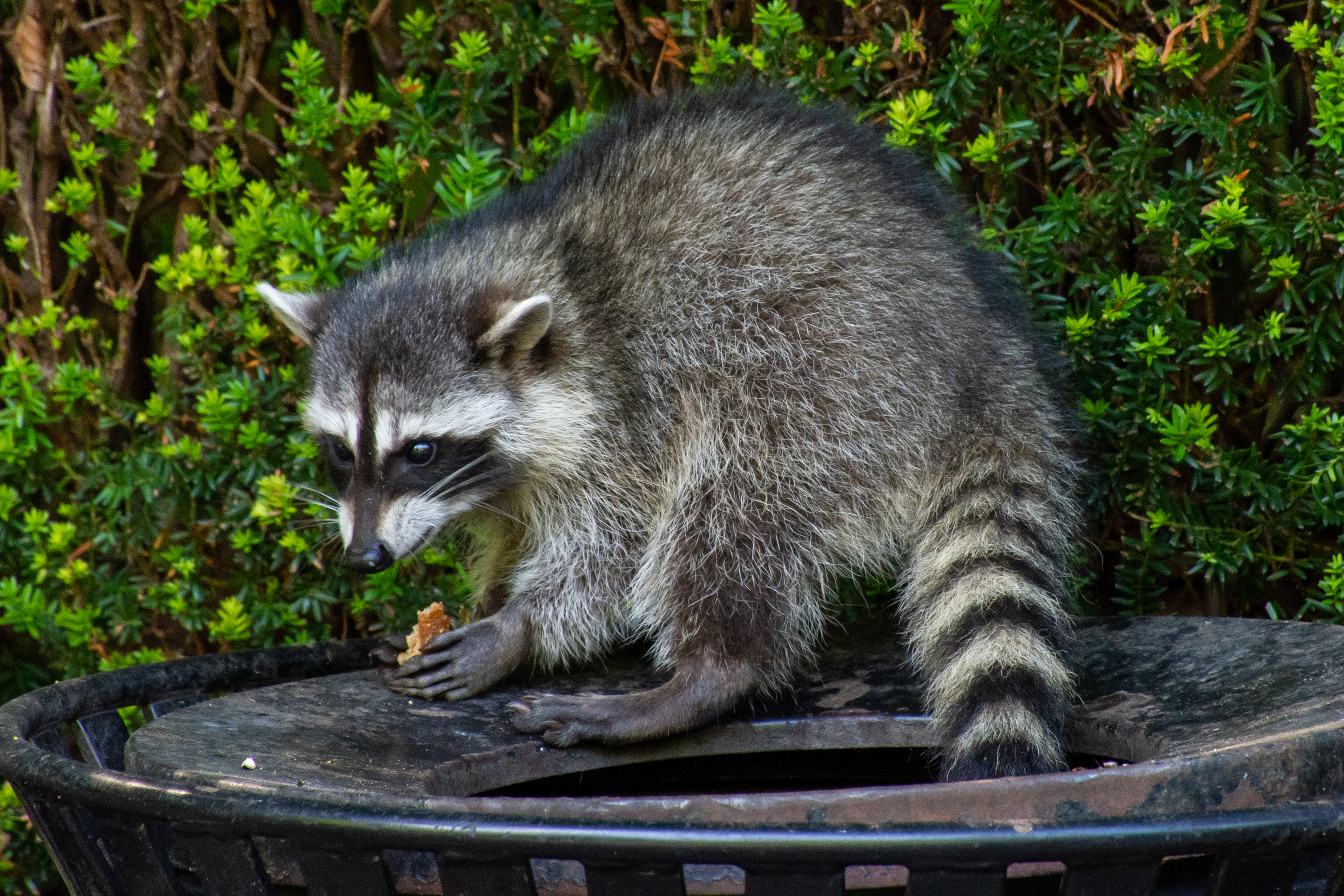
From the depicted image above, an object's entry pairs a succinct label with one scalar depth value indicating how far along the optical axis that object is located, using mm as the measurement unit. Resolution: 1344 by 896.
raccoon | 4297
